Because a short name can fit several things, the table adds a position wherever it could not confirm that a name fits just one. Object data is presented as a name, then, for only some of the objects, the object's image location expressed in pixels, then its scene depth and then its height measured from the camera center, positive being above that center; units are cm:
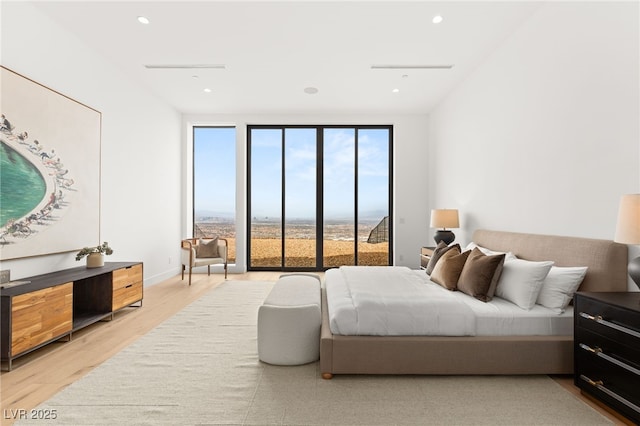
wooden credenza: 232 -81
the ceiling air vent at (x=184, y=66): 420 +191
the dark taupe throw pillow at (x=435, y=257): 346 -46
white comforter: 223 -70
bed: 219 -93
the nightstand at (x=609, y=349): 168 -75
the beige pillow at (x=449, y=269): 285 -49
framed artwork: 272 +41
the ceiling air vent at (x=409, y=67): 419 +191
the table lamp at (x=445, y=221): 456 -9
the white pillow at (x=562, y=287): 231 -52
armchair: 541 -65
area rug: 179 -112
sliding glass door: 637 +35
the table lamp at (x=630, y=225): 178 -5
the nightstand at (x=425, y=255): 475 -60
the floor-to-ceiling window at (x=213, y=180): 650 +67
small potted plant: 343 -44
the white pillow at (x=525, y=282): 236 -50
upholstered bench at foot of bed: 236 -88
